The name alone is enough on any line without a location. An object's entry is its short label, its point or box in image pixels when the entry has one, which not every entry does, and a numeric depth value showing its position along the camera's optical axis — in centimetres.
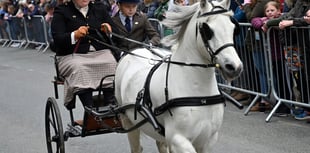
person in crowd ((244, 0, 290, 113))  800
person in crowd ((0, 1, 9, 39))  2163
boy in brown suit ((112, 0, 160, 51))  652
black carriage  552
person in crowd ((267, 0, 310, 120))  738
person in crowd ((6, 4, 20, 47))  2058
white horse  405
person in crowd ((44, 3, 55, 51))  1741
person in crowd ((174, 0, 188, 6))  907
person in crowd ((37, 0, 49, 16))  1850
